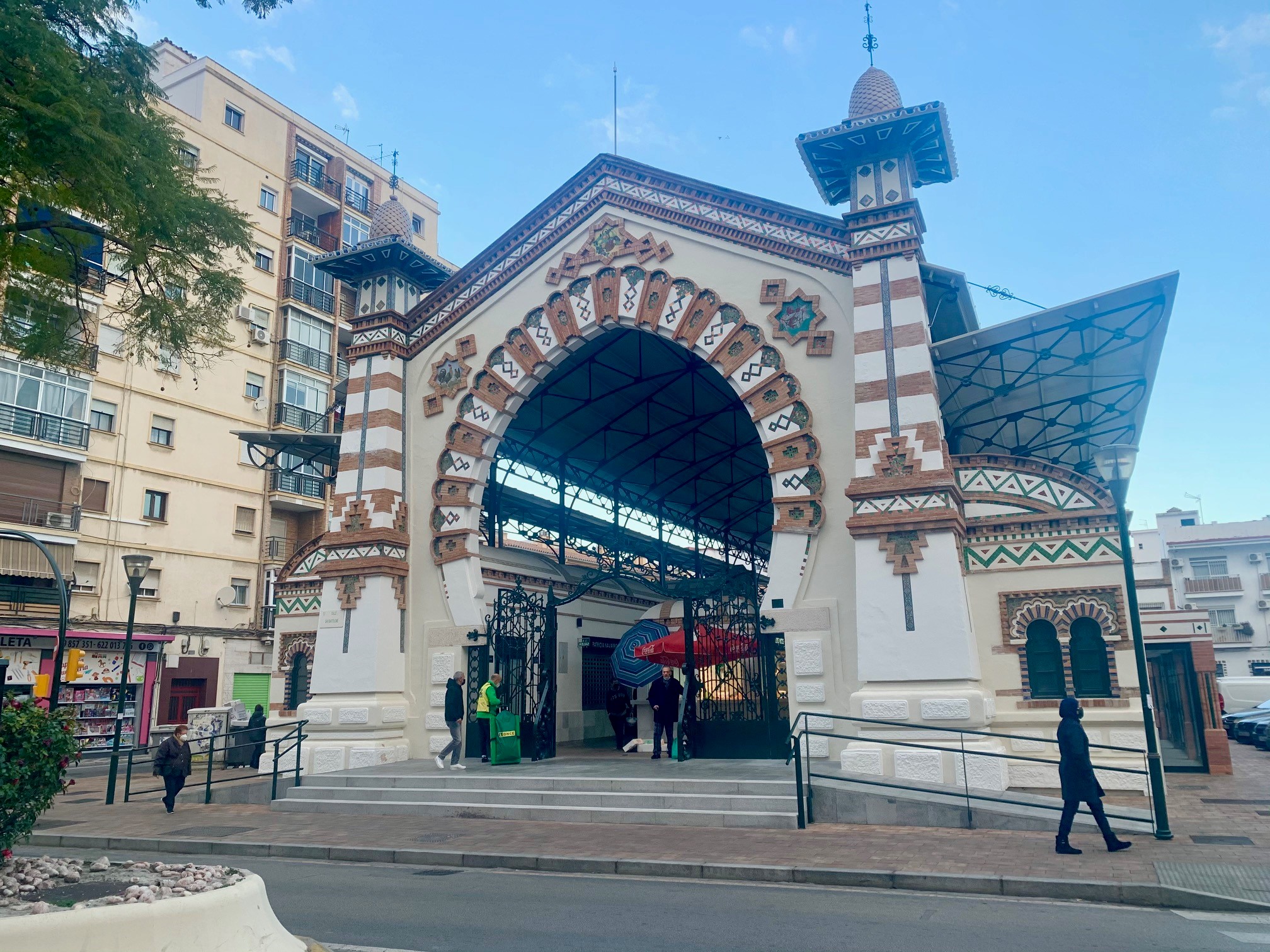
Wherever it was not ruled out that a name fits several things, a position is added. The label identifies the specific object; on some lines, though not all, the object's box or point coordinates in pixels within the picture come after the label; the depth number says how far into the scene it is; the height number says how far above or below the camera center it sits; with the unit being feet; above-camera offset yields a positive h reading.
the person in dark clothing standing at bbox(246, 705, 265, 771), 68.33 -2.48
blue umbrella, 63.36 +2.18
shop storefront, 89.45 +2.79
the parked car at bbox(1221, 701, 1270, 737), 106.52 -3.62
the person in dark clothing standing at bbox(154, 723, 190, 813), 51.98 -3.40
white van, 119.44 -1.20
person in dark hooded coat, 32.76 -3.11
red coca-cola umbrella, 54.95 +2.50
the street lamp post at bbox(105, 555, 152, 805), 57.72 +6.24
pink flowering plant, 21.20 -1.28
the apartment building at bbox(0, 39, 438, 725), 94.68 +27.31
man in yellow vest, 56.24 -0.37
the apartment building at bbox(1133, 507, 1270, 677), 165.27 +16.54
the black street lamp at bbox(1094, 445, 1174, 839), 35.78 +5.82
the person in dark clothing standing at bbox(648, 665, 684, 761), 57.21 -0.65
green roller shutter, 110.11 +1.14
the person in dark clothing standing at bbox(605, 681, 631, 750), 72.38 -1.36
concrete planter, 16.83 -3.99
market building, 48.06 +13.66
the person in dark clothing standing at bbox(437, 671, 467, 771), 55.31 -1.17
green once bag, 57.11 -2.54
